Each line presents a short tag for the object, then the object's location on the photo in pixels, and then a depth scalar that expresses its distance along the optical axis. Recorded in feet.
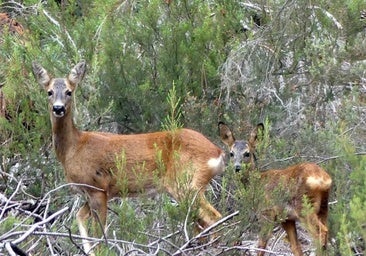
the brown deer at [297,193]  65.51
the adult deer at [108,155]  71.10
